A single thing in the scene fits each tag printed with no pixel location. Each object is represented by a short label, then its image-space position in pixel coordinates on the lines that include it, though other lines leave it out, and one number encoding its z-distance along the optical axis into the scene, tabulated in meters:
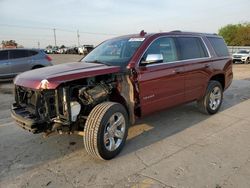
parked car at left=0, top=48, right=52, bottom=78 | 12.77
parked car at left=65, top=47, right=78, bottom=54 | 57.84
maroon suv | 3.93
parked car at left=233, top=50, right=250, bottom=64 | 28.71
